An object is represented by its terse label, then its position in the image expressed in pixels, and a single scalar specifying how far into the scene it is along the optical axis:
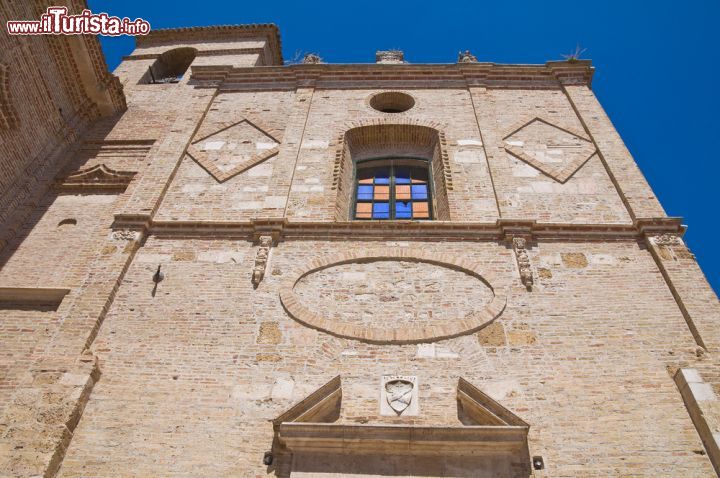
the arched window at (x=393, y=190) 8.89
